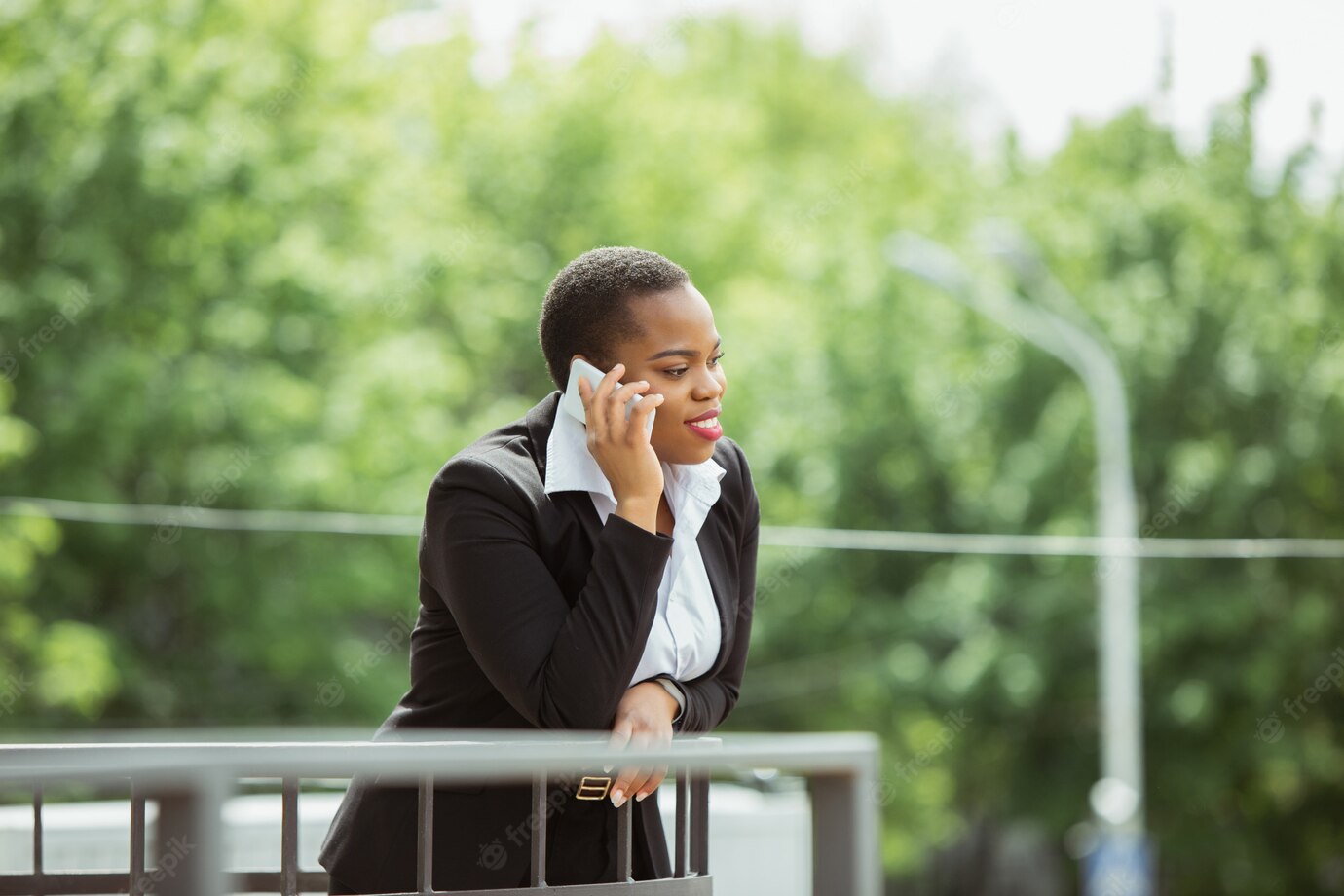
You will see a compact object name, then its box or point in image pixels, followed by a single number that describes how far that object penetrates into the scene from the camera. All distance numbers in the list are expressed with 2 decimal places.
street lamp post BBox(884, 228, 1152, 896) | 27.22
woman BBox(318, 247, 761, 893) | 4.29
